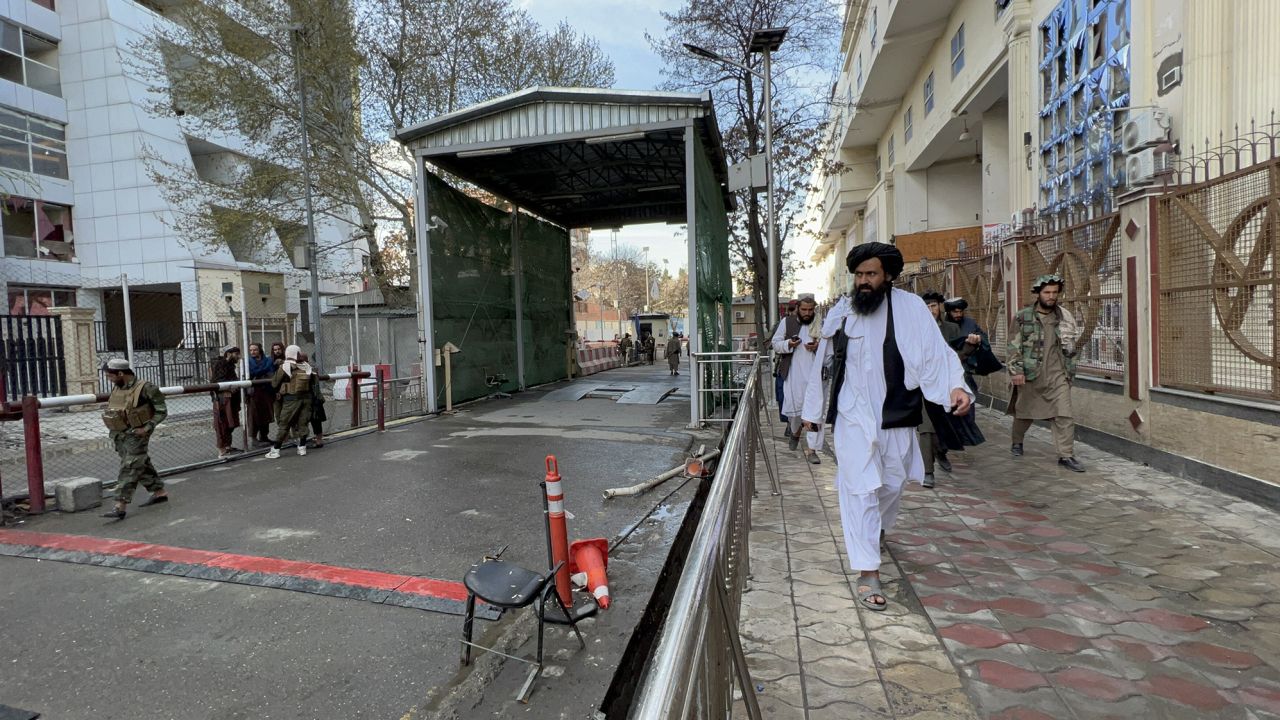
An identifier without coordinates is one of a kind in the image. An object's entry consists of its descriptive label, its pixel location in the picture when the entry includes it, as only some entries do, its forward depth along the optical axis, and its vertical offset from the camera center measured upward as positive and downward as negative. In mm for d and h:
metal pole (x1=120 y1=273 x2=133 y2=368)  7562 +355
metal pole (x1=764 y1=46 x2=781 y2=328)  13516 +3187
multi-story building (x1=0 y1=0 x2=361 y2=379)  22875 +7097
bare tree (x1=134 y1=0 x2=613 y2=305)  17297 +7574
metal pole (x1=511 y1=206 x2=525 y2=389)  14789 +1206
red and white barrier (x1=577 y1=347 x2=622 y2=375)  21247 -892
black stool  2768 -1128
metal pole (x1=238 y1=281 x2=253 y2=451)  8336 -362
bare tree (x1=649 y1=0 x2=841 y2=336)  18062 +7290
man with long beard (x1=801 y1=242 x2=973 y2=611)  3318 -369
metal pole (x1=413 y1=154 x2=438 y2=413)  11211 +904
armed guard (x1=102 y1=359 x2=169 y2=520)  5652 -622
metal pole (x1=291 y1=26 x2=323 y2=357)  15094 +3878
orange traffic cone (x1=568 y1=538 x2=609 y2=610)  3693 -1380
